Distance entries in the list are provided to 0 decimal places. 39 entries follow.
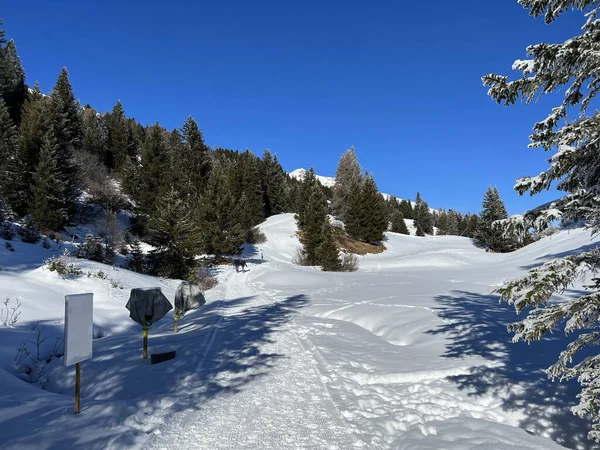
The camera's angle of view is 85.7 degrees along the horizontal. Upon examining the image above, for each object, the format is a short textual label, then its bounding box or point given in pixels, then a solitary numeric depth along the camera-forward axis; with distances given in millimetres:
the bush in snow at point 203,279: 19888
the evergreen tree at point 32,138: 26266
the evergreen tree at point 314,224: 32656
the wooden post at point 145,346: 6840
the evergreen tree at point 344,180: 50688
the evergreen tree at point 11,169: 22688
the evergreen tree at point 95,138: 42969
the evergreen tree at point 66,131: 27266
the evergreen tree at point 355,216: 43000
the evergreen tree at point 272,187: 58281
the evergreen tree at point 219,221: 30453
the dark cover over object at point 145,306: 7312
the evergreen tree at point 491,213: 41544
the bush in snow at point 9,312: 7638
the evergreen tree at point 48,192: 24203
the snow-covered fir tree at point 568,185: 3086
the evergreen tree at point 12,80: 38253
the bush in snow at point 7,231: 14905
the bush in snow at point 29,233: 15875
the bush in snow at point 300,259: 33281
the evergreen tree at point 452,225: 82938
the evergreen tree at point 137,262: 20750
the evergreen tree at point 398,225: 70469
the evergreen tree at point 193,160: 37906
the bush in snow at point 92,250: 17683
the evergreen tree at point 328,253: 29125
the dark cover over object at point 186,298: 10070
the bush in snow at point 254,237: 42375
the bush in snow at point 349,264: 29531
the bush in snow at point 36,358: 5832
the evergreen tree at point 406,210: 106162
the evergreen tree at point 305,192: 43781
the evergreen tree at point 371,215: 43031
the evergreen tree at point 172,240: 20766
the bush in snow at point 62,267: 11500
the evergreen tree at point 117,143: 46125
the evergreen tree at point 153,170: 31766
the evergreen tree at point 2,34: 37406
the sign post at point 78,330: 4227
